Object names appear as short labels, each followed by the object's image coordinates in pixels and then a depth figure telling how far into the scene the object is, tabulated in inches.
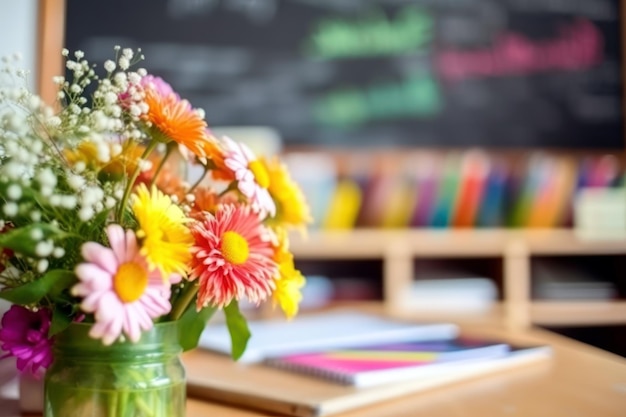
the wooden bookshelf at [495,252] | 118.8
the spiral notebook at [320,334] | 52.0
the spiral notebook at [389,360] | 46.5
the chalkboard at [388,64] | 127.1
